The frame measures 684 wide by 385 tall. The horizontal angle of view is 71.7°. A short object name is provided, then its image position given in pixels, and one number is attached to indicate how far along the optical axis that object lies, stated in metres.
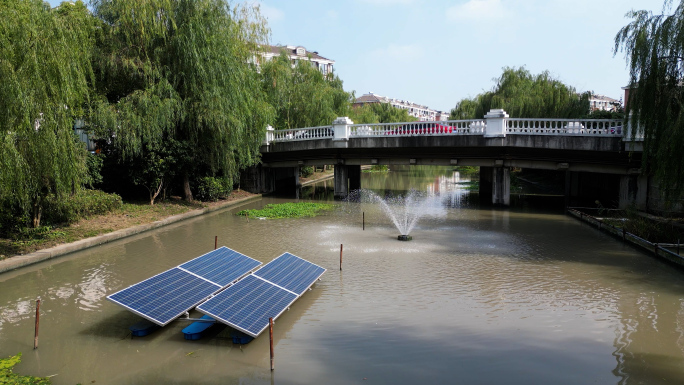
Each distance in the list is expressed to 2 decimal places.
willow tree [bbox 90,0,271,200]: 18.97
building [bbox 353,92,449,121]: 113.86
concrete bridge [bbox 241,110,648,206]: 21.02
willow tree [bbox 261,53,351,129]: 32.22
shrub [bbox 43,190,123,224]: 14.57
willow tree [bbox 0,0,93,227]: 10.22
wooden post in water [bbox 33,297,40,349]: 7.36
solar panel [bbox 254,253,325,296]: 9.30
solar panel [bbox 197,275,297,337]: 7.28
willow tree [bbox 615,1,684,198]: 12.90
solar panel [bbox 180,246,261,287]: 9.24
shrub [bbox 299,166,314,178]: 40.47
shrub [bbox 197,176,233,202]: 24.42
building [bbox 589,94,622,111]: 99.15
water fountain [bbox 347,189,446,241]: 19.09
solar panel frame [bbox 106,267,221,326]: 7.38
